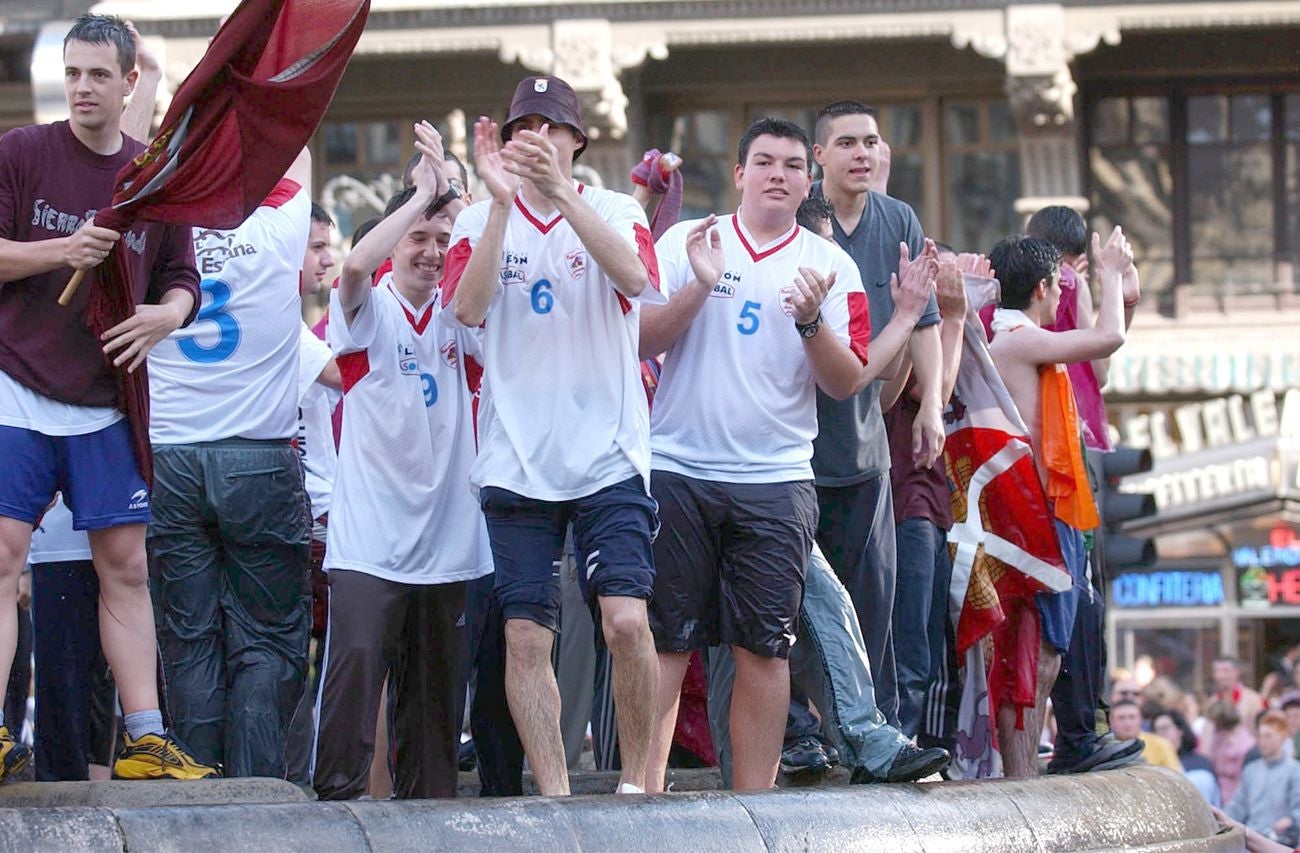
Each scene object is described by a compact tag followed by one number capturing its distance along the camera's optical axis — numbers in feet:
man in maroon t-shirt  37.83
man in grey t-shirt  49.47
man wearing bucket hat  41.00
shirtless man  53.30
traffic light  71.36
